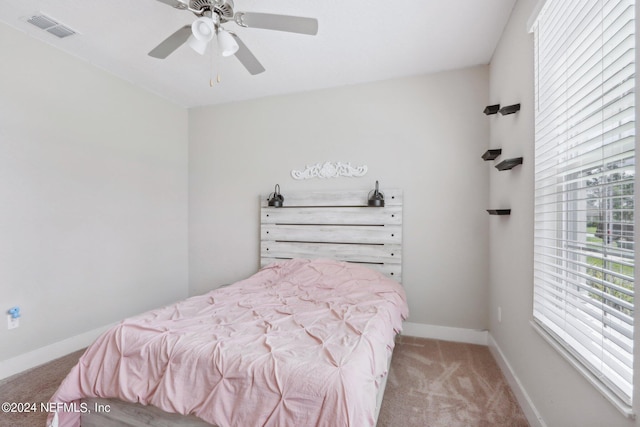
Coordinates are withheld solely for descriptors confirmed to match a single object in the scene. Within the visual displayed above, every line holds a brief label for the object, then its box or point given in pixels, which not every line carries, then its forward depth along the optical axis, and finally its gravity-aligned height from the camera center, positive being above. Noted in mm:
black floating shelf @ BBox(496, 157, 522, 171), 1828 +312
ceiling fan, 1565 +1061
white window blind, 946 +120
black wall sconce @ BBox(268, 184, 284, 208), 3211 +138
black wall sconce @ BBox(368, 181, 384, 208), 2836 +123
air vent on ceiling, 2093 +1404
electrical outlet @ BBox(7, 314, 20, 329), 2172 -824
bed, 1150 -682
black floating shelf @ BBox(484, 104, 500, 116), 2252 +803
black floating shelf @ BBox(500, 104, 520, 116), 1889 +681
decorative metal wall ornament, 3062 +450
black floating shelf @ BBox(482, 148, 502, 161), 2225 +451
